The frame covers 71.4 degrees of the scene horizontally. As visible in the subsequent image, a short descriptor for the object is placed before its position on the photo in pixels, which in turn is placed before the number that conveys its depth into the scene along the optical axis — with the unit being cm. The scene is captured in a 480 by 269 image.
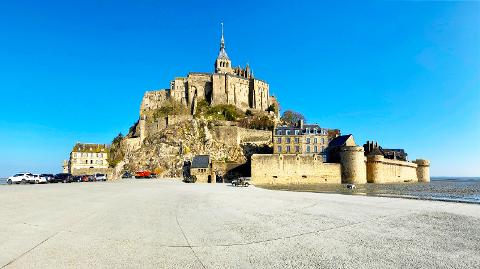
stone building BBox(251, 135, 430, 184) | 5403
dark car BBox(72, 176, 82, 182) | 4483
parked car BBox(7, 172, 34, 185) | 3559
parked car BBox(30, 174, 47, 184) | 3650
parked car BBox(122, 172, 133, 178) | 5936
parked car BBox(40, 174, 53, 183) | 3718
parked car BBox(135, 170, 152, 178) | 5662
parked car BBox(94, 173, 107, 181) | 4788
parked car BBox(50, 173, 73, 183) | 4031
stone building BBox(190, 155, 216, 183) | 4918
